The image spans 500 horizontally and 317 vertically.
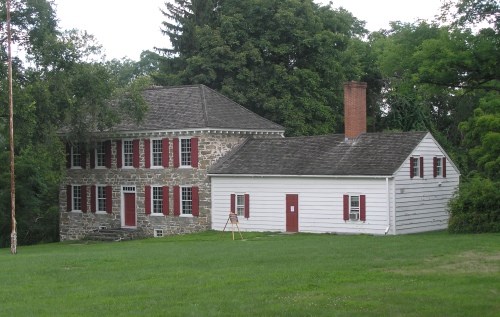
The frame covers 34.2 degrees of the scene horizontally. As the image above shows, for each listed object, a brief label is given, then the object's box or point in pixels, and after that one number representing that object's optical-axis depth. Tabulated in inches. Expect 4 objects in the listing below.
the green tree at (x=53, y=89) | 1453.0
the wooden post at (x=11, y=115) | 1280.8
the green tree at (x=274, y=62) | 2030.0
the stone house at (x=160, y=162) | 1651.1
